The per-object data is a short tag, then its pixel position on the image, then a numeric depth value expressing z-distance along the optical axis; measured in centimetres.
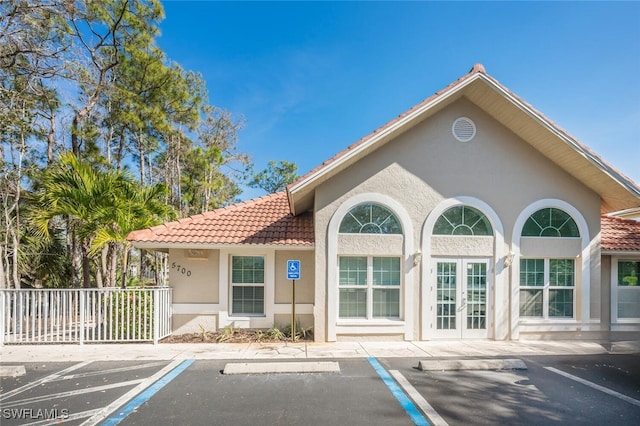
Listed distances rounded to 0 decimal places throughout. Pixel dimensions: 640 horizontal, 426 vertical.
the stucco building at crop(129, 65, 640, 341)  907
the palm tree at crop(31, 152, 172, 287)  892
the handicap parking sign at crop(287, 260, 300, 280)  860
